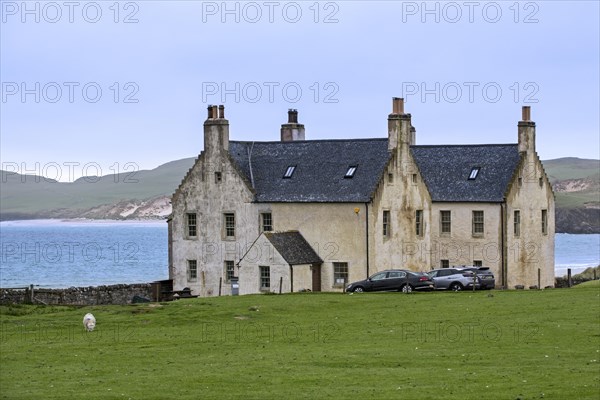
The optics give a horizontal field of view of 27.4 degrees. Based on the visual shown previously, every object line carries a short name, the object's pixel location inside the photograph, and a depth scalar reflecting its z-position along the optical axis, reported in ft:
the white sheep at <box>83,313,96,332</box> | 155.22
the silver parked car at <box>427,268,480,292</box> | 227.61
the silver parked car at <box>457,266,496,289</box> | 230.48
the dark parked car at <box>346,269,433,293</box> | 218.59
